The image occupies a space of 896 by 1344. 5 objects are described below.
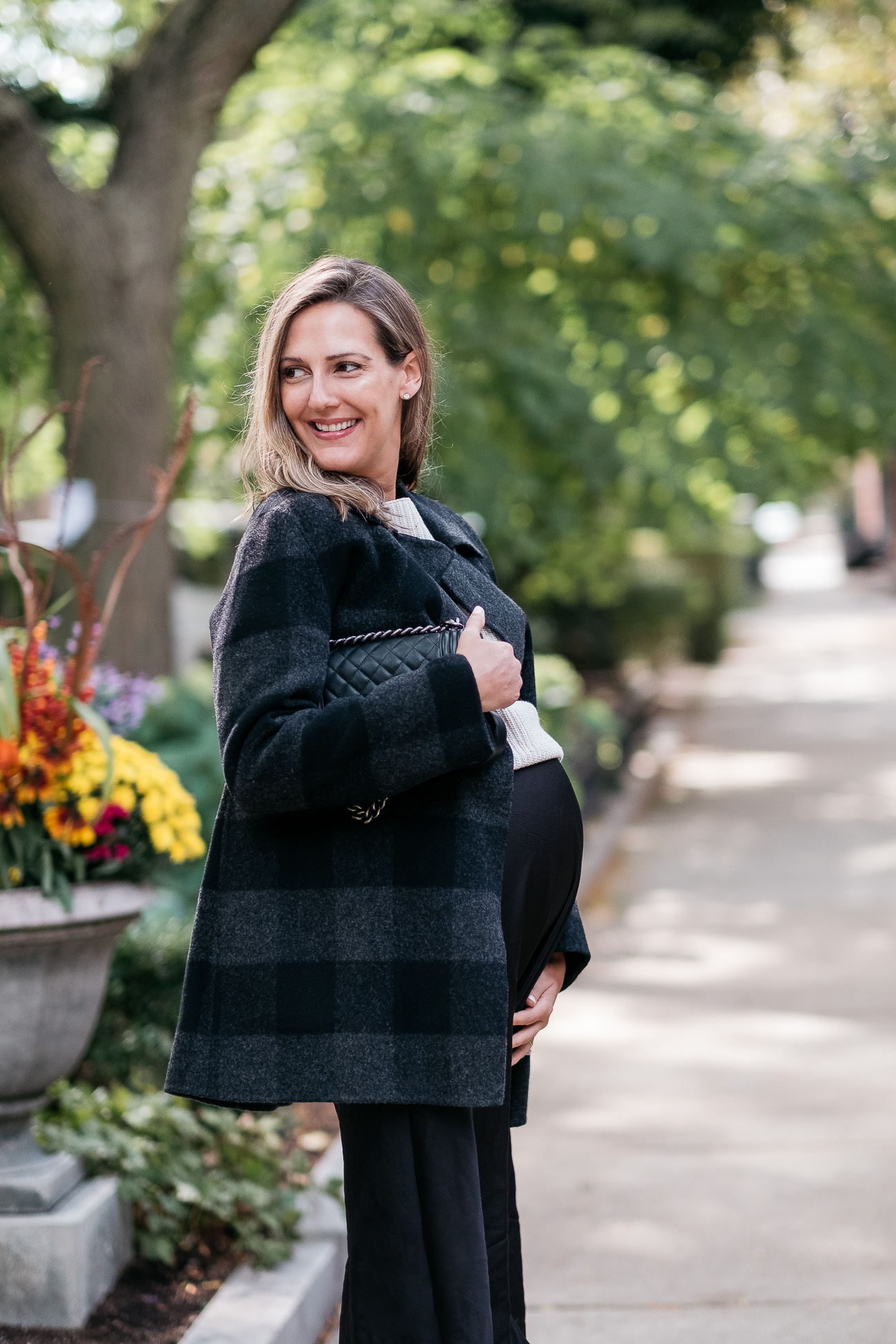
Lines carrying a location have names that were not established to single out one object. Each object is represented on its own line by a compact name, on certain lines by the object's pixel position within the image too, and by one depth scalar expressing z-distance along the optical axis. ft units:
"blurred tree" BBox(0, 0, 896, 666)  48.73
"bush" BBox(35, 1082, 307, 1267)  19.65
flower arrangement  18.45
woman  11.89
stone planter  18.12
